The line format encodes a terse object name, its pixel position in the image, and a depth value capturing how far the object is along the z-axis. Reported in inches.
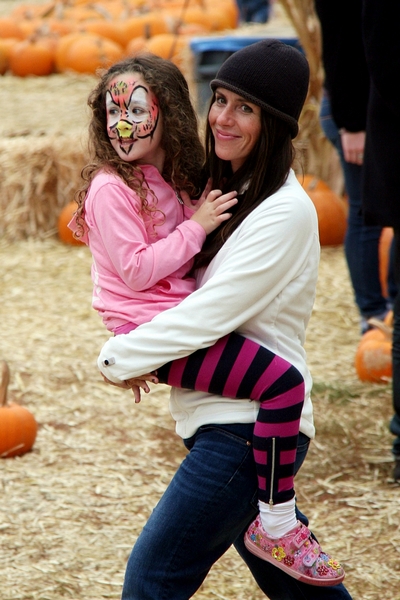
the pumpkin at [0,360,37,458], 254.2
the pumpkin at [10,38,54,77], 704.8
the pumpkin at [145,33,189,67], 640.4
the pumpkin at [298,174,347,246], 427.9
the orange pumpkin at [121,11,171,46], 745.2
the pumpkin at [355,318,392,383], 294.6
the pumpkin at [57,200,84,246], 457.1
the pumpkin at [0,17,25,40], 780.1
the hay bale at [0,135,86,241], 467.6
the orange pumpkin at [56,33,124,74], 689.9
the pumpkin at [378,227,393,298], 345.2
